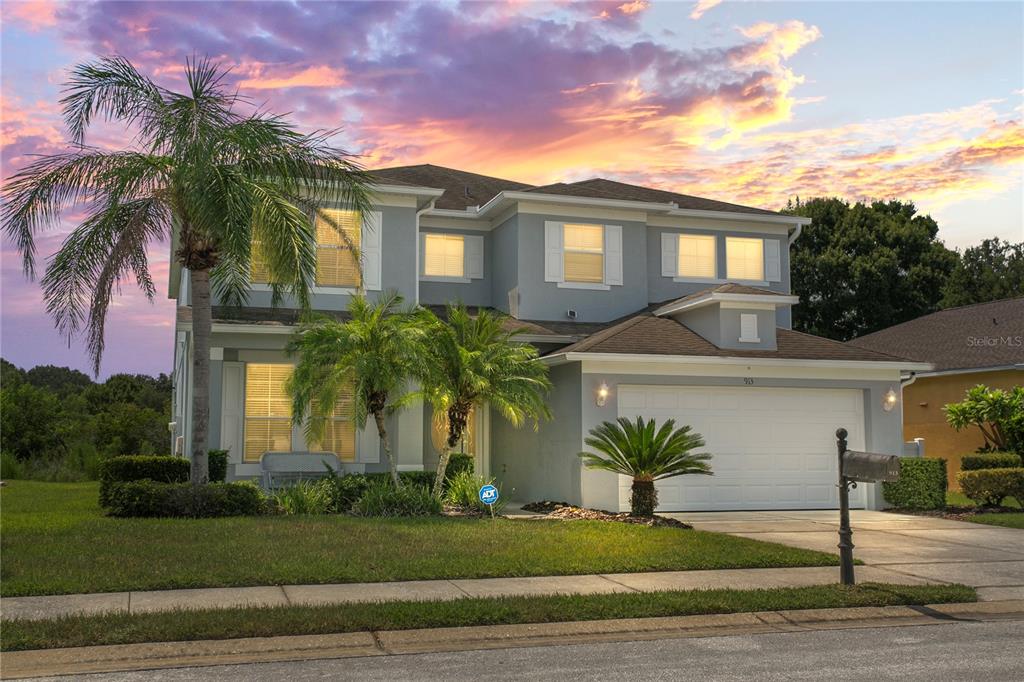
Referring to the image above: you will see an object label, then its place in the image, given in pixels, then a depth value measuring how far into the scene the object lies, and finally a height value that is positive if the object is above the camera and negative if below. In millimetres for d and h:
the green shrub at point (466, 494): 17219 -1516
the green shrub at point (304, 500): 16062 -1537
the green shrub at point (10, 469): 27703 -1740
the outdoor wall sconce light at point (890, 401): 19812 +262
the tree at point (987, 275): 44750 +6920
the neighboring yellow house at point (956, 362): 25438 +1410
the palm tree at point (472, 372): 16359 +710
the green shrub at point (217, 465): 17656 -1018
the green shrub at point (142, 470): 16203 -1042
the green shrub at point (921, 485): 19141 -1456
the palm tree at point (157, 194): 15477 +3635
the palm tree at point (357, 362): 15906 +850
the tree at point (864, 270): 42938 +6595
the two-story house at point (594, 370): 18594 +872
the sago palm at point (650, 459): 16469 -818
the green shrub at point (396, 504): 16016 -1581
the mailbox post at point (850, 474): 9539 -631
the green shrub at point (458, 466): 18672 -1080
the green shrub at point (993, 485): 18812 -1447
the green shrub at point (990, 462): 19609 -1006
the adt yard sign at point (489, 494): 15450 -1359
